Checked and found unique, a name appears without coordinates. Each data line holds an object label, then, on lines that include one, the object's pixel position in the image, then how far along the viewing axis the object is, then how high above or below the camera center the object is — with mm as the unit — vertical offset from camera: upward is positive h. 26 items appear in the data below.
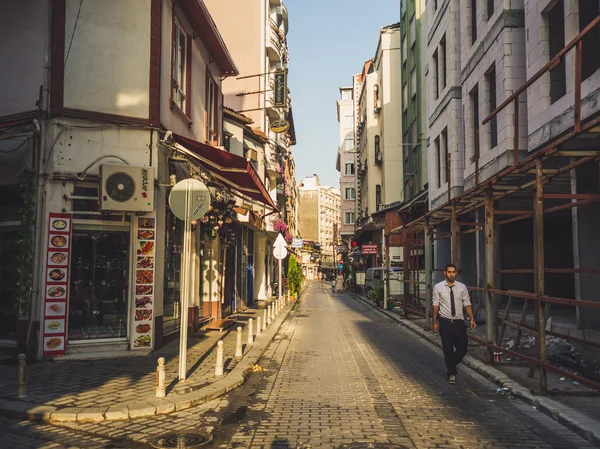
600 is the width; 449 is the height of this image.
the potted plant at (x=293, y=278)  32312 -815
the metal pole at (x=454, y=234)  12633 +695
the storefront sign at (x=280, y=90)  31500 +10032
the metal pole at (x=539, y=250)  7992 +214
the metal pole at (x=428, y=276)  16500 -350
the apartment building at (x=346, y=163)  78562 +15408
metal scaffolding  7367 +1075
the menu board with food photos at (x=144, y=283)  11203 -390
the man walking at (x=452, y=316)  9023 -859
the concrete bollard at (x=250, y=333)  13158 -1664
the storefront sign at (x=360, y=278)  44941 -1162
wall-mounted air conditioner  10602 +1473
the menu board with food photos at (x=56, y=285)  10383 -410
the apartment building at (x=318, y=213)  128750 +12166
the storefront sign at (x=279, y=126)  32500 +8152
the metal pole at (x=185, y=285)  8406 -332
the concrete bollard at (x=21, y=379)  7395 -1557
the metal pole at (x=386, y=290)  24950 -1256
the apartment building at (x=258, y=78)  33062 +11534
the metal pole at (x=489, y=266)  10273 -28
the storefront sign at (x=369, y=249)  35875 +998
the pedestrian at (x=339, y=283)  55397 -1897
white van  32031 -946
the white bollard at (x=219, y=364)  9094 -1651
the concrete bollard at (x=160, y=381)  7461 -1589
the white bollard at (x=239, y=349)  11086 -1718
